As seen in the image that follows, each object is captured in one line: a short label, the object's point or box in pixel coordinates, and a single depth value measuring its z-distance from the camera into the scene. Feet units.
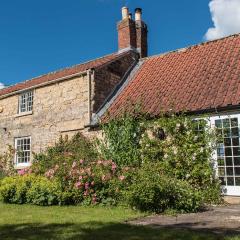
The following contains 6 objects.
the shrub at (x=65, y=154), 37.06
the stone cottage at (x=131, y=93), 32.12
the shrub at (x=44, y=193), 31.24
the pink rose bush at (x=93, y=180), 30.16
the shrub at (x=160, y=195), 25.25
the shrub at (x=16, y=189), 33.14
